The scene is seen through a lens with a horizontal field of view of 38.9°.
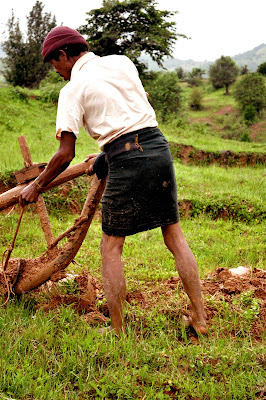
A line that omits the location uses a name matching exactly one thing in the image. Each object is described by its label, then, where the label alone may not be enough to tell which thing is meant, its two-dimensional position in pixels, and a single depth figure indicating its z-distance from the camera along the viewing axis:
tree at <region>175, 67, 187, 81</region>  57.46
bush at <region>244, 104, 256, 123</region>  31.05
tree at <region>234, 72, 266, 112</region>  32.62
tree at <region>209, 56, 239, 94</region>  43.53
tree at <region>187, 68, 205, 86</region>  50.47
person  2.49
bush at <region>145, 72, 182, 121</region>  26.88
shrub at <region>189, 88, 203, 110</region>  37.41
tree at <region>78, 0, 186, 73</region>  19.91
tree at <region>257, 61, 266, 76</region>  42.34
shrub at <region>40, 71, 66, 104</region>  14.38
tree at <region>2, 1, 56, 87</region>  21.84
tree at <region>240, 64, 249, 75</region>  53.33
